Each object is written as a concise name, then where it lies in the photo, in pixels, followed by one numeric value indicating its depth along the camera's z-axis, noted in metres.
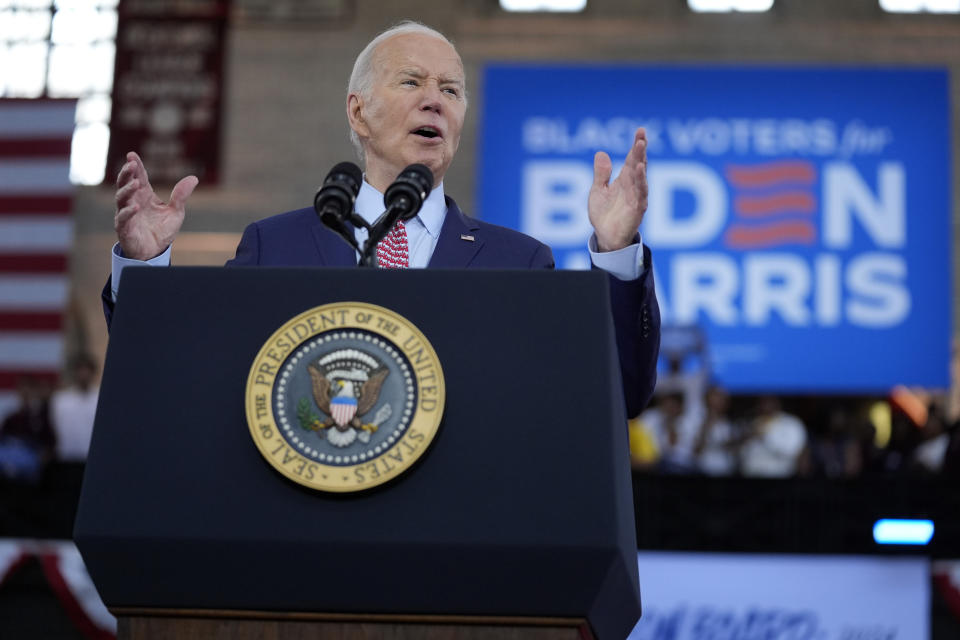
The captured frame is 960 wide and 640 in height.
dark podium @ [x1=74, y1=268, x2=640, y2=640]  2.36
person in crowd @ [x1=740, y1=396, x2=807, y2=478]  14.58
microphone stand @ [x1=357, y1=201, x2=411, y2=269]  2.71
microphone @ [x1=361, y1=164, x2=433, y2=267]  2.76
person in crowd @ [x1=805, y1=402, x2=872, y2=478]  14.89
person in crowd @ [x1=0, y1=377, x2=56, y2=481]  14.49
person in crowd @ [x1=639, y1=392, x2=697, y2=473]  14.36
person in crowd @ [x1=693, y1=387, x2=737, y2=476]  14.23
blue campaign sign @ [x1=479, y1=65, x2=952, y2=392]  21.45
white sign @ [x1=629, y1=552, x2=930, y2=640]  10.61
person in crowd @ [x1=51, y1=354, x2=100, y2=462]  14.79
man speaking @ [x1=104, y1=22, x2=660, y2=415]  3.13
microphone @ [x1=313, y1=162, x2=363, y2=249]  2.79
